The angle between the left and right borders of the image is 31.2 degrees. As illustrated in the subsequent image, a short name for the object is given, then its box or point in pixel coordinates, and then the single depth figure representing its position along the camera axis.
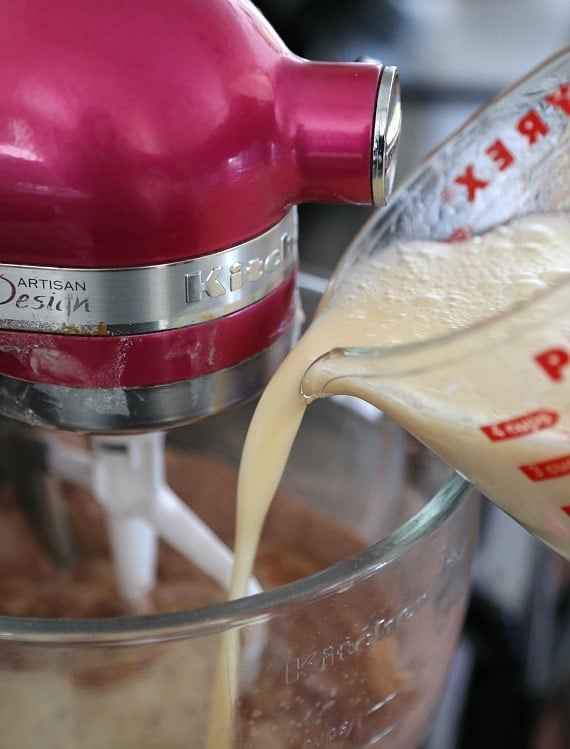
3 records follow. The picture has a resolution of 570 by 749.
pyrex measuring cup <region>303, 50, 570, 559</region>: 0.37
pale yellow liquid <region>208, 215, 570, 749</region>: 0.40
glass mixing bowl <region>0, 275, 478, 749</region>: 0.42
